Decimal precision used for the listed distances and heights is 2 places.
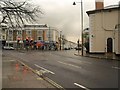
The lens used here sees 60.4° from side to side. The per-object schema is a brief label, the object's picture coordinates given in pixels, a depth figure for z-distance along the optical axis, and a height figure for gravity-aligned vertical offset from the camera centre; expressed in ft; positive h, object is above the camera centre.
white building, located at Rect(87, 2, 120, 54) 57.61 +7.81
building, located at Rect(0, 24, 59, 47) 156.58 +13.08
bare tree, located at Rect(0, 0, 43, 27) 25.68 +7.76
